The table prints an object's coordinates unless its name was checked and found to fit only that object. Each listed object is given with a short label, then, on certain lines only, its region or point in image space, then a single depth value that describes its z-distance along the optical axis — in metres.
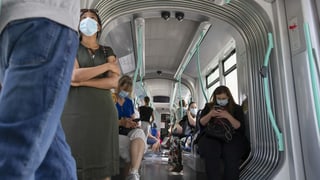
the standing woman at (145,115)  4.57
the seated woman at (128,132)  1.96
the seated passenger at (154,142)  7.26
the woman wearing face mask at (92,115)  1.32
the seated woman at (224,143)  2.34
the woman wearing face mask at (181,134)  4.45
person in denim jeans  0.56
